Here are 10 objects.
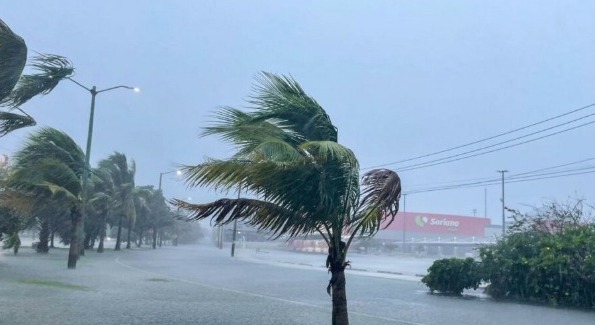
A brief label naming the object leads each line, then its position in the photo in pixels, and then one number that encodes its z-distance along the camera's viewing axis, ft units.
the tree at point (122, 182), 163.53
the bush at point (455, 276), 65.82
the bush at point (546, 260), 55.83
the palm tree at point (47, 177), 71.65
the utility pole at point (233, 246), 163.48
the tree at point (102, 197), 145.96
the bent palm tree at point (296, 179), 24.29
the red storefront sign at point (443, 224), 267.18
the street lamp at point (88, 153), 83.71
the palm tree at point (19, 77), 30.25
